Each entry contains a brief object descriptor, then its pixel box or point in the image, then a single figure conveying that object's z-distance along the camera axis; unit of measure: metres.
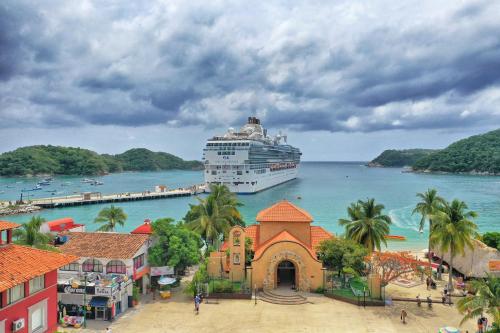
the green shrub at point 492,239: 31.47
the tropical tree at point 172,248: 26.44
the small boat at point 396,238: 47.17
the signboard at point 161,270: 26.27
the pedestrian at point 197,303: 22.60
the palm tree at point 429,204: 32.58
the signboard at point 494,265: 27.52
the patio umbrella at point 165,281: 25.55
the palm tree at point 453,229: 25.31
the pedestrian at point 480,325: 18.82
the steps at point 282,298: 24.34
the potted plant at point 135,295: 24.04
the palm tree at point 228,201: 34.91
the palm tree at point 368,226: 29.16
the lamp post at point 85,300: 21.55
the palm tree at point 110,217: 36.75
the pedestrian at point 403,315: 21.47
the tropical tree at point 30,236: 26.80
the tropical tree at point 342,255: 26.39
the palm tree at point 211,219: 32.16
